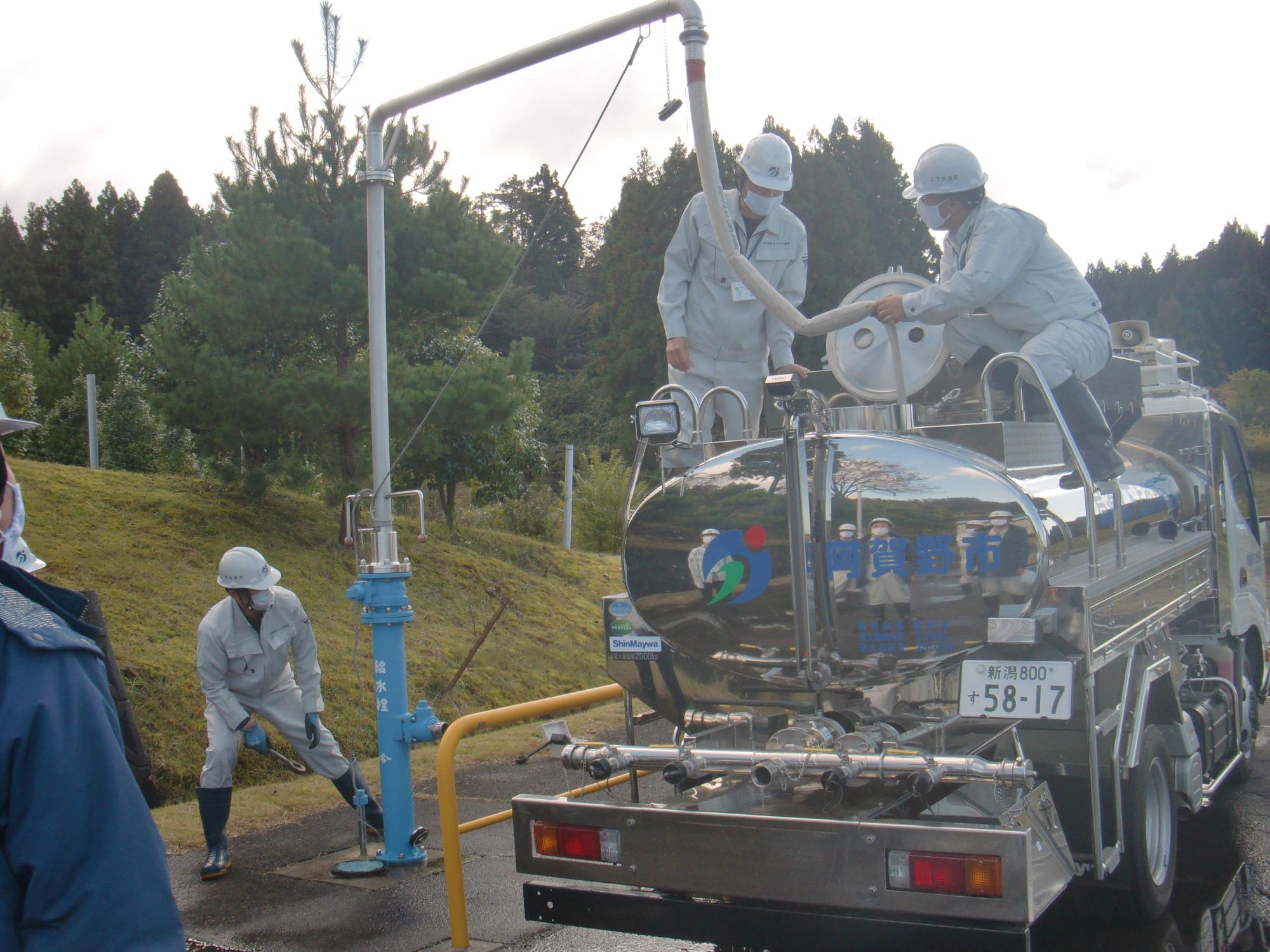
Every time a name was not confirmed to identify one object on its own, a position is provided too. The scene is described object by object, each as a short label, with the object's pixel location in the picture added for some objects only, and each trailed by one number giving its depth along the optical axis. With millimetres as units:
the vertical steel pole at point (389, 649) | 6367
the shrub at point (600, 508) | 25656
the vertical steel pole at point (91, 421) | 18172
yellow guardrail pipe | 5035
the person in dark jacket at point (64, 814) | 1855
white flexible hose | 5152
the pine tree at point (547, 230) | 60781
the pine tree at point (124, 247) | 49344
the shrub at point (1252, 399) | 30203
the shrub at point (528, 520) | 23250
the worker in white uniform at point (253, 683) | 6625
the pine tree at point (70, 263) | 48062
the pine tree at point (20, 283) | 47156
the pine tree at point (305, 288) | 14945
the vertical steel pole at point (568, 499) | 21516
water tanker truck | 3709
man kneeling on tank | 5398
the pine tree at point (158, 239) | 50125
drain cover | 6387
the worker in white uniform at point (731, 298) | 6164
